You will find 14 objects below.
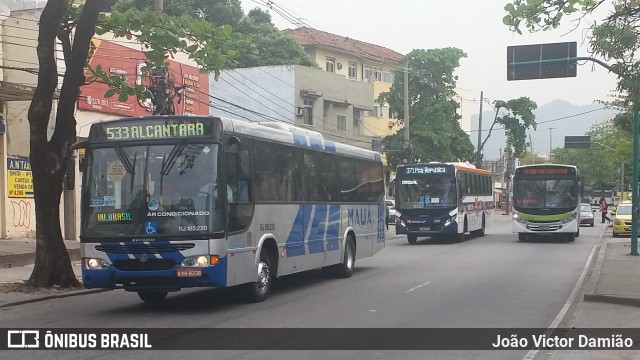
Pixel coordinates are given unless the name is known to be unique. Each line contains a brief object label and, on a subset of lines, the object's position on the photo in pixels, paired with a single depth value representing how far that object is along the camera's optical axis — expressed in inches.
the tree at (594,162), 4114.2
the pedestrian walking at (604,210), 2201.0
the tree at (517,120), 2351.1
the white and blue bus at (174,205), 491.2
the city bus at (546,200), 1261.1
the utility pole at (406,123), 1707.7
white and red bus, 1251.2
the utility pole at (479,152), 2393.0
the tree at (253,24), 1940.2
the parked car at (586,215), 1957.4
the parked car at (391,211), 2049.2
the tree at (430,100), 2095.2
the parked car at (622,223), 1449.3
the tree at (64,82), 624.4
